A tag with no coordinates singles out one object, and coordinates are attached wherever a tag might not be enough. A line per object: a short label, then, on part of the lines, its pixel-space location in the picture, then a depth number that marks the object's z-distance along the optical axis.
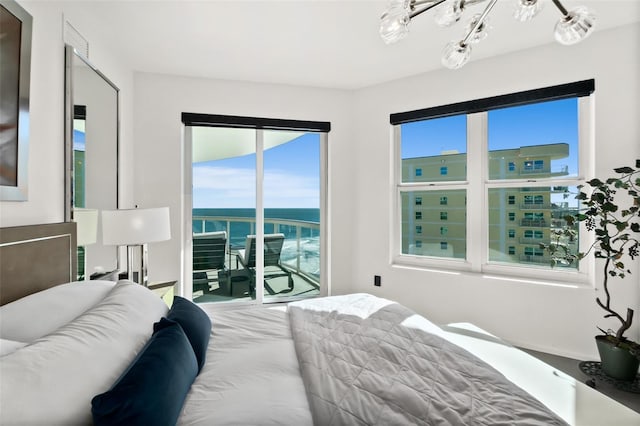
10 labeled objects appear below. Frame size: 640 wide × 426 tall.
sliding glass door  3.33
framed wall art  1.24
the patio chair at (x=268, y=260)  3.46
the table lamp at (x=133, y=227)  2.05
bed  0.79
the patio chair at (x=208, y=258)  3.32
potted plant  2.12
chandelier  1.19
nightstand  2.37
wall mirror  1.79
